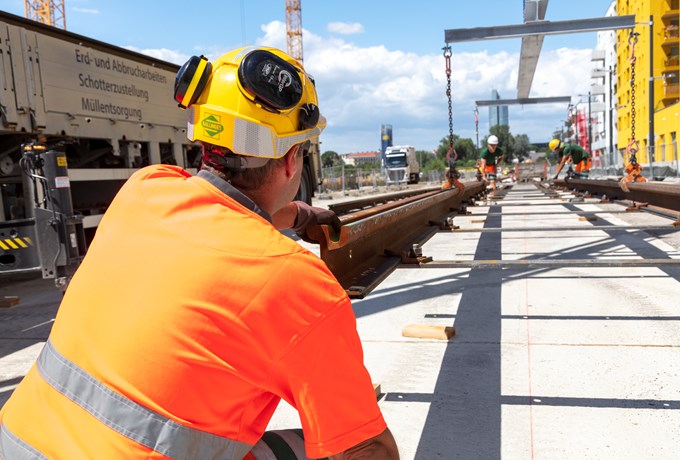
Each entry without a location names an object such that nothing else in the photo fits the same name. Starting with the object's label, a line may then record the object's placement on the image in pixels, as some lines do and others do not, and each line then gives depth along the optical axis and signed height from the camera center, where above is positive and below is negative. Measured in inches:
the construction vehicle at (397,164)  1879.9 +8.9
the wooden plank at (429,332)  173.9 -50.6
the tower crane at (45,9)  2598.4 +810.4
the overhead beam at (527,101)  1065.4 +109.6
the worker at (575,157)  791.1 -1.1
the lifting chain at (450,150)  351.9 +9.2
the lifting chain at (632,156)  389.3 -2.4
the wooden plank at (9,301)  259.6 -49.7
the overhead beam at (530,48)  504.1 +114.0
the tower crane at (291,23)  3235.7 +839.2
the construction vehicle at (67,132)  241.3 +31.0
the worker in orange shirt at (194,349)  45.1 -13.6
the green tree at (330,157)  4686.3 +126.8
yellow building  1863.7 +314.1
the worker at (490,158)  753.0 +4.9
